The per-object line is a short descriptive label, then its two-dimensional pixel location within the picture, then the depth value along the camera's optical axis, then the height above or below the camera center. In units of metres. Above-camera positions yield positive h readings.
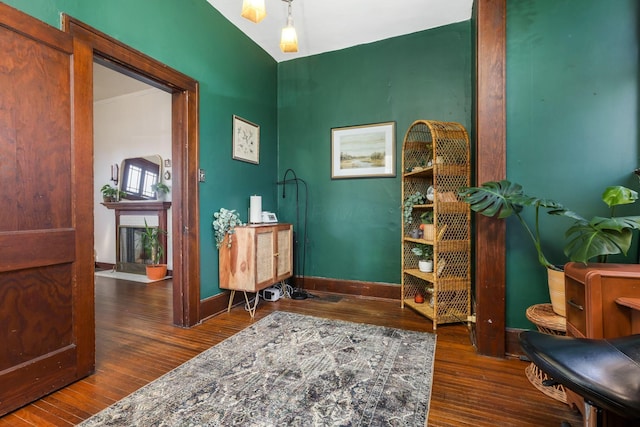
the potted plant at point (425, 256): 2.79 -0.46
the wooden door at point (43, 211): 1.41 +0.01
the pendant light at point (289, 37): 2.27 +1.39
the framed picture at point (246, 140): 3.08 +0.81
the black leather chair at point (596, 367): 0.78 -0.47
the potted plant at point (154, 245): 4.50 -0.52
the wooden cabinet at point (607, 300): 1.18 -0.37
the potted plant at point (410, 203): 2.95 +0.09
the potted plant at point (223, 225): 2.78 -0.12
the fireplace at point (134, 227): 4.58 -0.25
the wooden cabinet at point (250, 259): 2.73 -0.47
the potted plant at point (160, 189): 4.54 +0.37
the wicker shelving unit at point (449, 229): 2.54 -0.16
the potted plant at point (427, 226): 2.72 -0.14
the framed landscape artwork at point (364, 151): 3.31 +0.73
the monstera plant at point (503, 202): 1.75 +0.06
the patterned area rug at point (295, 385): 1.37 -0.99
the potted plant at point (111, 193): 4.84 +0.33
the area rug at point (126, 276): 4.25 -1.00
